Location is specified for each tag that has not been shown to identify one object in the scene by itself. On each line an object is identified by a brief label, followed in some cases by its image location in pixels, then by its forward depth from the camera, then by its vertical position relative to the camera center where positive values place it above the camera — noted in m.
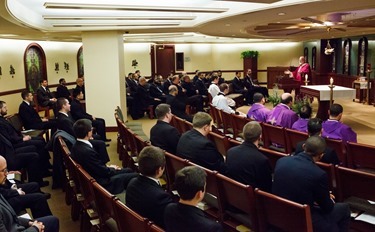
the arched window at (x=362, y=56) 14.29 +0.26
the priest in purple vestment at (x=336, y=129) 4.87 -0.80
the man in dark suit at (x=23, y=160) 5.04 -1.17
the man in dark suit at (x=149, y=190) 2.65 -0.83
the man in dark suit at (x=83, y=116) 7.94 -0.96
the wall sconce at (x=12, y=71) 12.16 -0.02
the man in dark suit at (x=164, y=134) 4.72 -0.79
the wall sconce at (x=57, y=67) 14.93 +0.09
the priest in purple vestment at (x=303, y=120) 5.47 -0.78
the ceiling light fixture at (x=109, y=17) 7.36 +0.96
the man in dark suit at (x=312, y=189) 2.82 -0.91
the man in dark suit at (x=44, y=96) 10.61 -0.74
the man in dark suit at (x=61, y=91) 11.60 -0.64
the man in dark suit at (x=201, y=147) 3.86 -0.80
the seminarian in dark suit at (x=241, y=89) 13.72 -0.82
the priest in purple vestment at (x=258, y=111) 6.89 -0.80
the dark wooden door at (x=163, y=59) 19.50 +0.40
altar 9.22 -0.72
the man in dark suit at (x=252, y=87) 13.93 -0.77
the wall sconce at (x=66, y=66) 15.59 +0.12
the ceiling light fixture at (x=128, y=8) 5.87 +0.94
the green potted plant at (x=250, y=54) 21.09 +0.60
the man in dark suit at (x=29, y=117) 7.23 -0.87
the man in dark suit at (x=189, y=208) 2.16 -0.79
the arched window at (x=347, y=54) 15.72 +0.36
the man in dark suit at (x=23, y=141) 5.77 -1.07
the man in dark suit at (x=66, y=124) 5.57 -0.80
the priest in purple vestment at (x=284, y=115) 6.21 -0.79
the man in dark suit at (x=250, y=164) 3.30 -0.82
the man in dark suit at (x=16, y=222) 2.88 -1.17
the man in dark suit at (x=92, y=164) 4.00 -0.96
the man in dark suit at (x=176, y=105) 8.20 -0.78
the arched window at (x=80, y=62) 16.57 +0.29
